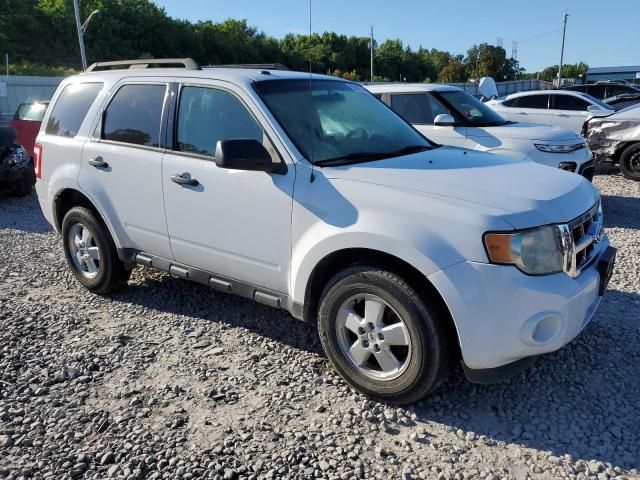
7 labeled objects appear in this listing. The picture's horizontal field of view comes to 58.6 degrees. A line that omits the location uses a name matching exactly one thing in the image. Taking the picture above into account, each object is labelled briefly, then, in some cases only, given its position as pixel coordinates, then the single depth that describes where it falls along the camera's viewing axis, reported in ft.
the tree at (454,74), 247.29
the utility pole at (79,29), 132.71
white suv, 9.32
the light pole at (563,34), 191.31
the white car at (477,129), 24.41
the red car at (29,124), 39.24
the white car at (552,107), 39.19
